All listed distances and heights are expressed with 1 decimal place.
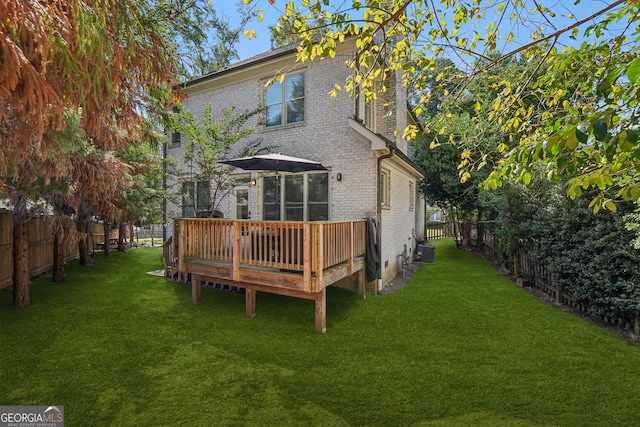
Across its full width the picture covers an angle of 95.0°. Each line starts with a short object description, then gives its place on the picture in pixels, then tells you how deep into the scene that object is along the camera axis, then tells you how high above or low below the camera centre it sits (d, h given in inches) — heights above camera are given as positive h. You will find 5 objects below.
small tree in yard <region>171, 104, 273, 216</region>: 308.3 +82.9
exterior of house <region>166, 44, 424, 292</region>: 308.7 +76.0
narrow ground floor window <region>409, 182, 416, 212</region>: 510.9 +35.1
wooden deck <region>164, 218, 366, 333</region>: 209.8 -32.4
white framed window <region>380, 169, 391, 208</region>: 330.6 +34.2
